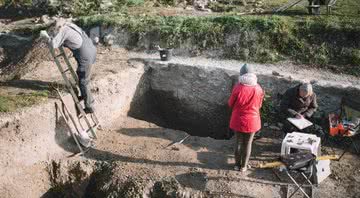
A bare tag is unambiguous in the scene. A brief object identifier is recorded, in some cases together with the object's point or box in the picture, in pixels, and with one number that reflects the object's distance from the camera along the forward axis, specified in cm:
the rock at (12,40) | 1266
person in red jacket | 711
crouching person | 834
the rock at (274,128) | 943
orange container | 832
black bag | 688
